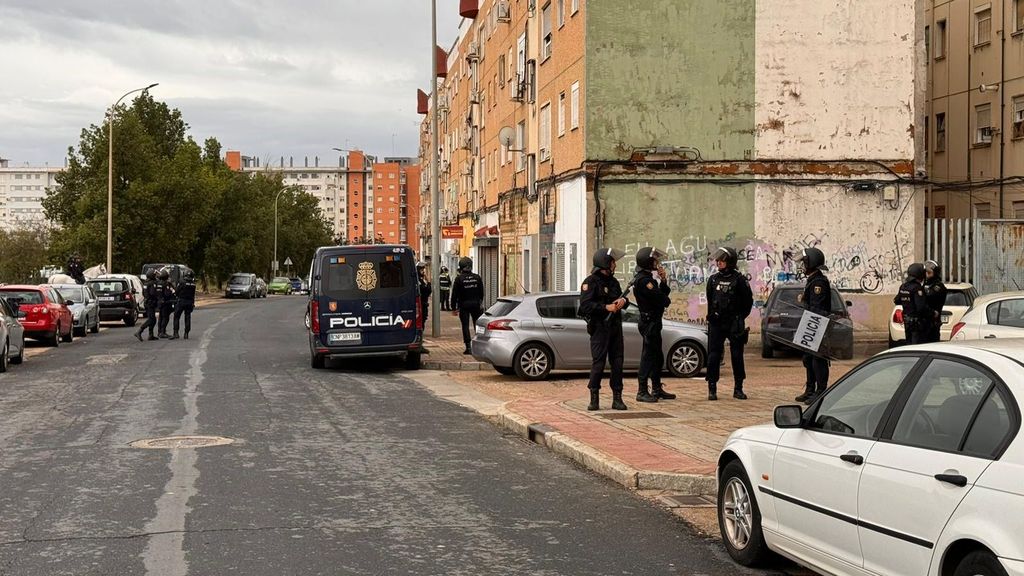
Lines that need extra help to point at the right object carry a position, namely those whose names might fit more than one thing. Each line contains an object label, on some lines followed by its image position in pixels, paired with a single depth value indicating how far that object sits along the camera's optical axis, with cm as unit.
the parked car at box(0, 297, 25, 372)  2000
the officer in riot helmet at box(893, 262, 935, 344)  1588
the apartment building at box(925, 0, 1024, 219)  3322
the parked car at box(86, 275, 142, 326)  3756
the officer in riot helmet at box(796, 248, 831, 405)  1402
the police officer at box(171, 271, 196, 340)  2867
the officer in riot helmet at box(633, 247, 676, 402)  1413
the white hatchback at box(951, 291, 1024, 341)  1502
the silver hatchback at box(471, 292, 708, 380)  1839
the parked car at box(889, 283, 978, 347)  2089
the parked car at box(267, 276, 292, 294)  9631
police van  2027
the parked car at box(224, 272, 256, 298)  7688
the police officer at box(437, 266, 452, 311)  3393
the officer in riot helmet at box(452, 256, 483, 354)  2258
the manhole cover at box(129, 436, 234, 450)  1100
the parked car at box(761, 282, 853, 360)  1784
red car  2634
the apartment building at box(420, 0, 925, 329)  2648
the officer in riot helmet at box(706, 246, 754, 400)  1441
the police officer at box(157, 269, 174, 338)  2855
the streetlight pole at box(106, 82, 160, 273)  5053
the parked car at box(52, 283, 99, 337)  3109
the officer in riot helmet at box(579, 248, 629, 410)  1317
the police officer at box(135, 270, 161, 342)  2842
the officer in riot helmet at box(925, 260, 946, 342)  1598
